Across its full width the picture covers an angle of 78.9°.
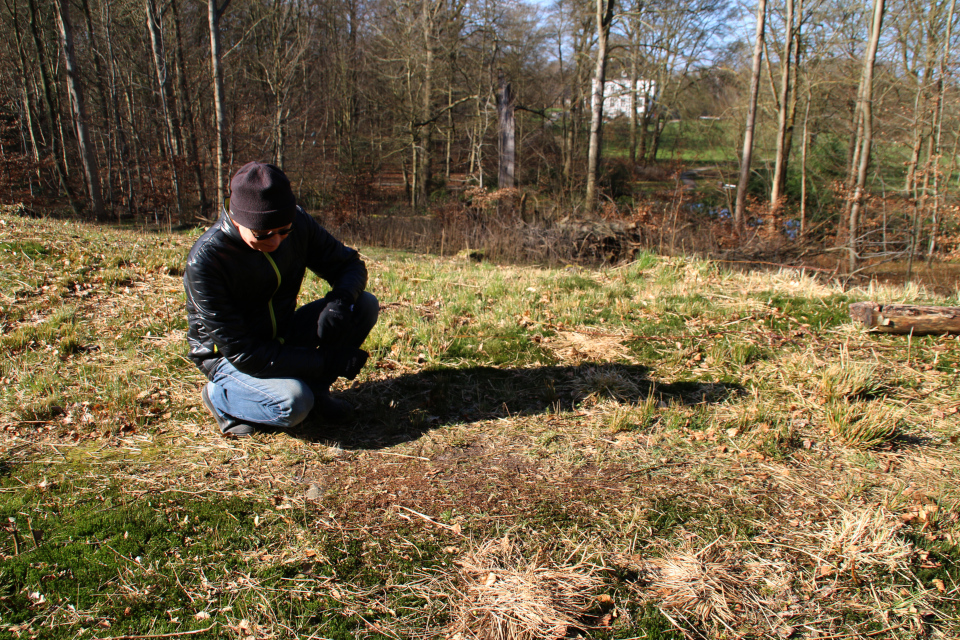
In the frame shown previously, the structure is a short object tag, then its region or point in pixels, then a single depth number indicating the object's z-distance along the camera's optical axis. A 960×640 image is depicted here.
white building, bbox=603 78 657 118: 29.92
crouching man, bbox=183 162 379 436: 2.79
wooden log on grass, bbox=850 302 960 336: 4.57
